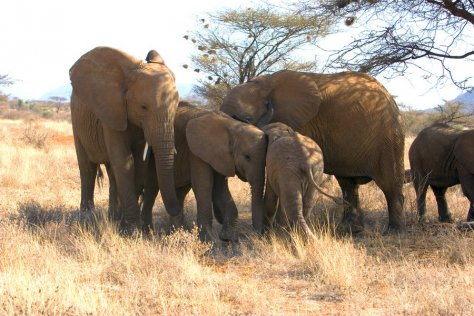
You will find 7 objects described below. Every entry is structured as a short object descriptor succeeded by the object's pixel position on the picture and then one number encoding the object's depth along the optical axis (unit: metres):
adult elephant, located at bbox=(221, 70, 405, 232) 17.34
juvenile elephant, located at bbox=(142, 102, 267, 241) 15.33
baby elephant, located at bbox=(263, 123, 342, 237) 14.37
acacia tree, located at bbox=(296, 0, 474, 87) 20.04
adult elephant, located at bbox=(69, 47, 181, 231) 15.48
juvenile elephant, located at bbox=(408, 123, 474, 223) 18.41
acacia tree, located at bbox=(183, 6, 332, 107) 39.81
